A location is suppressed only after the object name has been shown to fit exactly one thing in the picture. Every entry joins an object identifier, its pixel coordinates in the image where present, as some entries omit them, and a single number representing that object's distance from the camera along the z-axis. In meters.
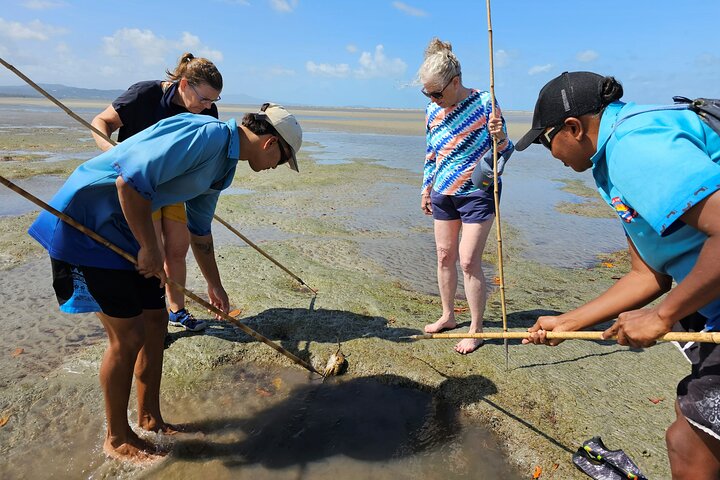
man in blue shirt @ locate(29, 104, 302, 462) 2.19
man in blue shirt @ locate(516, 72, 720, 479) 1.47
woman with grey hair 3.54
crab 3.70
